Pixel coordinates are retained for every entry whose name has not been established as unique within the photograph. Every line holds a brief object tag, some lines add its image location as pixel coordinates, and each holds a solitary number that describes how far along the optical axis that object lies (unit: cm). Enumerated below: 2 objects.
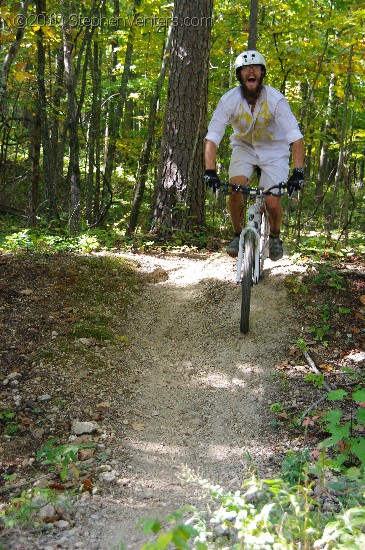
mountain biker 523
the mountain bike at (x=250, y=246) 513
